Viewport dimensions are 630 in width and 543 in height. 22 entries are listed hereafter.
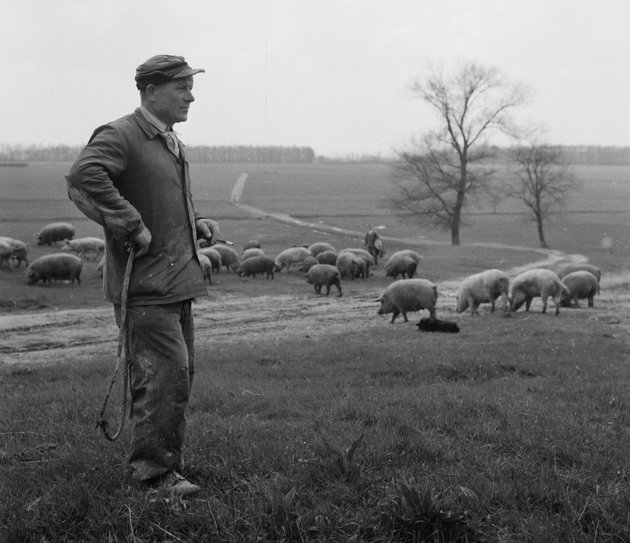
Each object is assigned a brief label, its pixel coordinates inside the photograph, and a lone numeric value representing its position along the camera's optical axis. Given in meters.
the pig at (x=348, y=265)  30.75
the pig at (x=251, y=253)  32.88
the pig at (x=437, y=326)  16.70
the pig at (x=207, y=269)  25.83
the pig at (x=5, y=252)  28.04
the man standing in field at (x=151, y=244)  4.02
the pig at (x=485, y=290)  21.77
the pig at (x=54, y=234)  39.38
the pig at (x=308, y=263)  31.38
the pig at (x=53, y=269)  25.08
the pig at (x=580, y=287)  23.05
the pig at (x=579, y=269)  27.72
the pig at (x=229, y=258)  31.39
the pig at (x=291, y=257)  33.47
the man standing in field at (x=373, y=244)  36.56
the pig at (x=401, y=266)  30.88
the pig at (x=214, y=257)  29.90
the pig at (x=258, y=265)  29.41
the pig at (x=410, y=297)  20.16
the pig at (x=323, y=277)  25.78
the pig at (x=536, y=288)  21.06
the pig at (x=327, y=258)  32.53
